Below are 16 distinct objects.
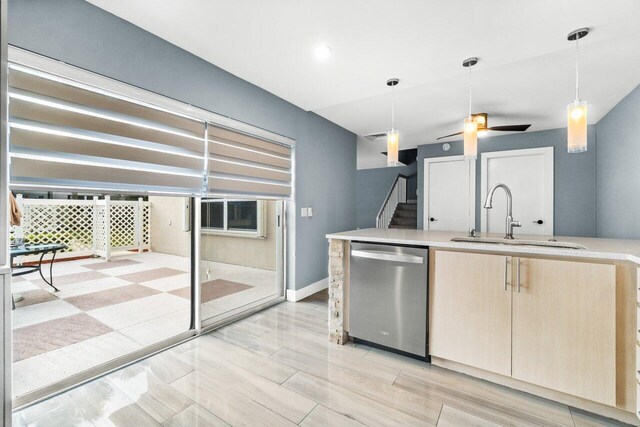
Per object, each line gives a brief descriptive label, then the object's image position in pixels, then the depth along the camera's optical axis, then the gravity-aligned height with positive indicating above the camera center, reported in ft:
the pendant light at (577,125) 6.09 +1.93
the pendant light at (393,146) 8.72 +2.09
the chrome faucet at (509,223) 7.25 -0.25
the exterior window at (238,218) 16.38 -0.31
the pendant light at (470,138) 7.70 +2.07
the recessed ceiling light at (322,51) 7.60 +4.49
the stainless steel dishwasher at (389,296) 7.02 -2.20
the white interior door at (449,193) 16.96 +1.25
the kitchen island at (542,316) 5.14 -2.12
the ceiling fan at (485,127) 11.92 +3.88
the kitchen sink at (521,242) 6.02 -0.66
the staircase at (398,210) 25.53 +0.31
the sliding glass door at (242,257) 12.01 -2.70
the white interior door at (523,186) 15.25 +1.53
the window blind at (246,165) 8.77 +1.70
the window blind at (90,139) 5.25 +1.64
